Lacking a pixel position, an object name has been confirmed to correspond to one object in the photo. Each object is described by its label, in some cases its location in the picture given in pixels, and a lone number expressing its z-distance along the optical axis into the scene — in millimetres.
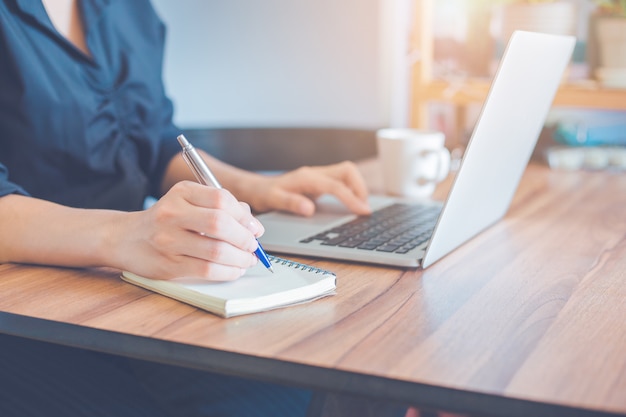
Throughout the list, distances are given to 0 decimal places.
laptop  779
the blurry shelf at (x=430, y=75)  1983
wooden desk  514
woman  703
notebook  648
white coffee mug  1250
